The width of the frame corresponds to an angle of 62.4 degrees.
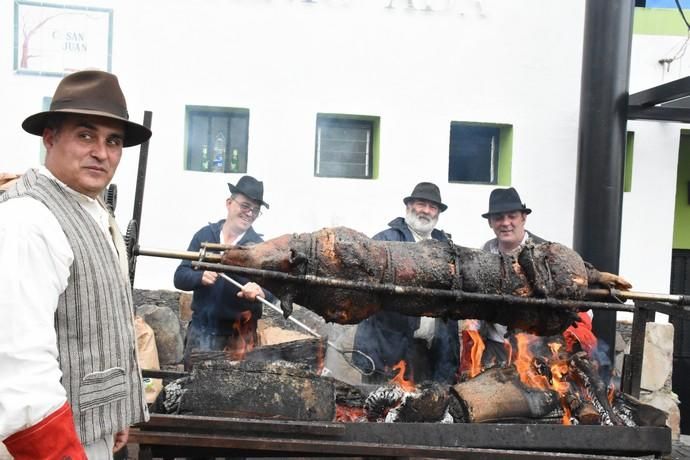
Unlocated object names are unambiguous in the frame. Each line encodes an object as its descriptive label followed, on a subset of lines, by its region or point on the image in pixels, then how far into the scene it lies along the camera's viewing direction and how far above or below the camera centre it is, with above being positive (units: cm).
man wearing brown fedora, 172 -35
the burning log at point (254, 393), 304 -104
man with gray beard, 495 -121
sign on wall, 589 +161
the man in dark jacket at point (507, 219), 500 -6
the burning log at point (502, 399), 350 -117
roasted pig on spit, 323 -37
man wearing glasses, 475 -92
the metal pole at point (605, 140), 582 +79
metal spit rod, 313 -46
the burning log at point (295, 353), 439 -119
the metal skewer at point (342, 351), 460 -127
